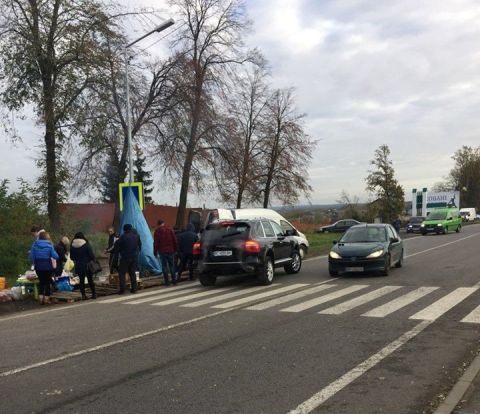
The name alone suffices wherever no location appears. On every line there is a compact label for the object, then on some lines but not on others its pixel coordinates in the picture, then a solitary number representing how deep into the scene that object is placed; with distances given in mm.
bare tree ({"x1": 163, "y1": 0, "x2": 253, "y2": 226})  29766
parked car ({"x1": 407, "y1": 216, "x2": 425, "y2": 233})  46056
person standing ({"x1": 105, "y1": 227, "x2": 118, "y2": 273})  15105
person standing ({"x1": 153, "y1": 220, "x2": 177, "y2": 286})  15250
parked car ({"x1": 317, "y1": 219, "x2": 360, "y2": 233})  52469
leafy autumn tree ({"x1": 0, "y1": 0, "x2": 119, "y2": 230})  19703
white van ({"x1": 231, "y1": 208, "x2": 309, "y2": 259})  18812
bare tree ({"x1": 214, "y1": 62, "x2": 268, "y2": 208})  33312
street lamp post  19594
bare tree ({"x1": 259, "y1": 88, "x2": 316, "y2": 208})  43531
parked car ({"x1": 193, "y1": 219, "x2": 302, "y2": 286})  13945
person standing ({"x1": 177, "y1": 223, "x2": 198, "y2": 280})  16250
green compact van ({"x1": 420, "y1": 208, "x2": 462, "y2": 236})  41188
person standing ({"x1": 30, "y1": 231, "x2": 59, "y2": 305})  12219
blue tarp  16844
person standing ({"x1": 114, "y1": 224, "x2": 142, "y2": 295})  13609
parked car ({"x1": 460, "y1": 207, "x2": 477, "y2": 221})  73188
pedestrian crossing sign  17312
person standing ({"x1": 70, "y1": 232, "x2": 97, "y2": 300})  13008
